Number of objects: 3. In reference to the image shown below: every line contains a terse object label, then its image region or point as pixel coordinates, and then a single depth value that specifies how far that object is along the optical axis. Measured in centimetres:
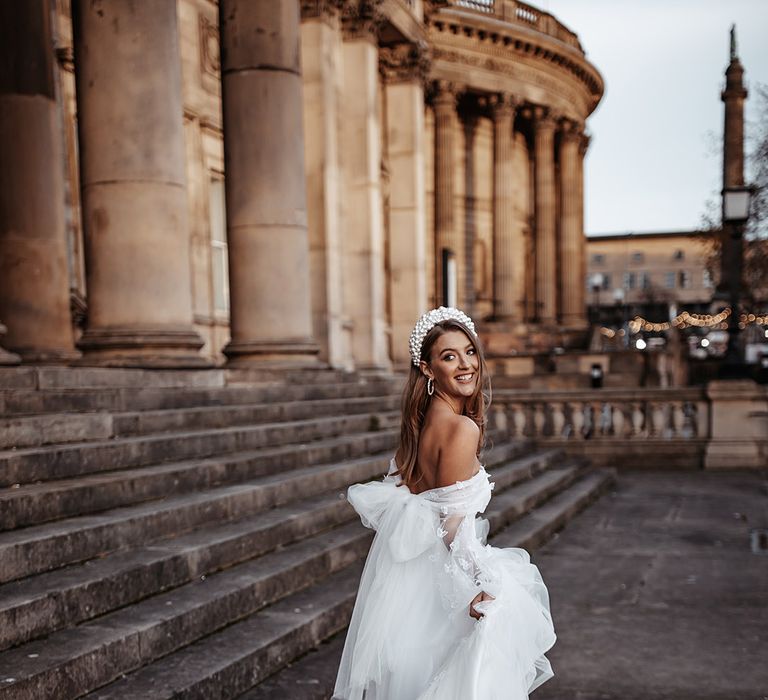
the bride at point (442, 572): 272
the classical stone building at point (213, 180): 819
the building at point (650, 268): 9169
